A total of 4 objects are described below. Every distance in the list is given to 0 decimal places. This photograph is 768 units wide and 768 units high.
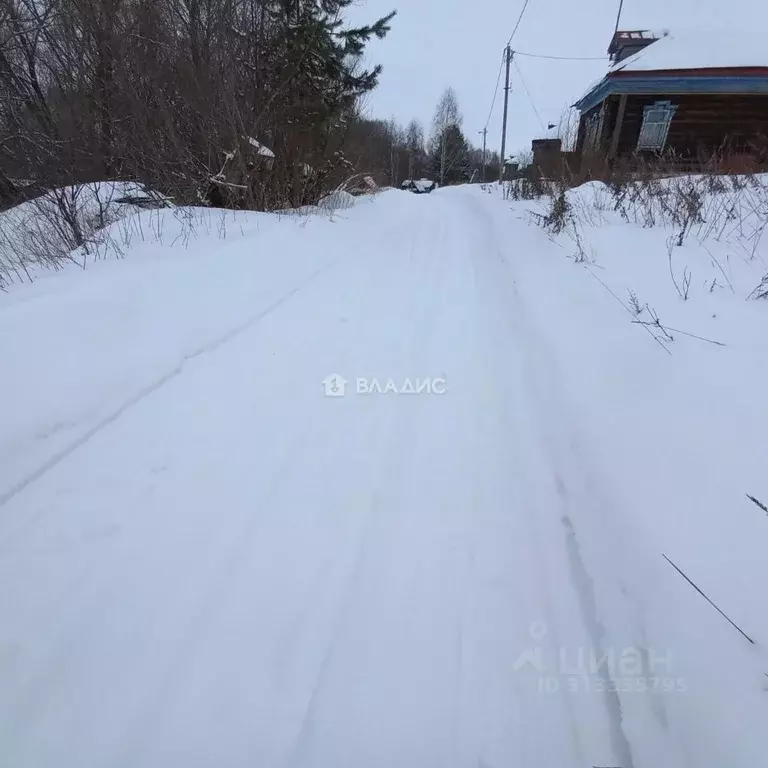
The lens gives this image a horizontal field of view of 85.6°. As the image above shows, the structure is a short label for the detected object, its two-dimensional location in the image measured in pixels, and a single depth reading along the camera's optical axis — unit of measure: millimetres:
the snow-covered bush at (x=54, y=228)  4893
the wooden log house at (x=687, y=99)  13445
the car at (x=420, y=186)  30006
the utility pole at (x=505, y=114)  19486
